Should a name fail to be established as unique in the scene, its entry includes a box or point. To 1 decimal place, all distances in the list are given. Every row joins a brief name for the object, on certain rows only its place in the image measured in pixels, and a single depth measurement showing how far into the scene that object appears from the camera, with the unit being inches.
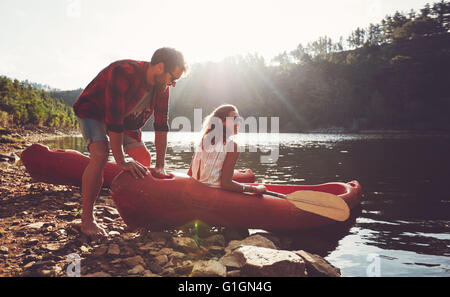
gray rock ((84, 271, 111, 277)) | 97.7
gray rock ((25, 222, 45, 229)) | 133.8
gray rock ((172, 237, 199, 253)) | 130.4
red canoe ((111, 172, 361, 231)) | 134.1
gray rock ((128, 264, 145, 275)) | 103.3
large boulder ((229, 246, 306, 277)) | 107.7
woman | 139.3
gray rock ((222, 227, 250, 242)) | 158.2
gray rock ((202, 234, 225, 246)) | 145.7
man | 113.7
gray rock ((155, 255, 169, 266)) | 113.1
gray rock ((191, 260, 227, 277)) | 105.4
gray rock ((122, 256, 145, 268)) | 108.8
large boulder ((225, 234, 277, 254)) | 140.2
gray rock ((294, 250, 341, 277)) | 123.0
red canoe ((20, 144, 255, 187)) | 210.1
